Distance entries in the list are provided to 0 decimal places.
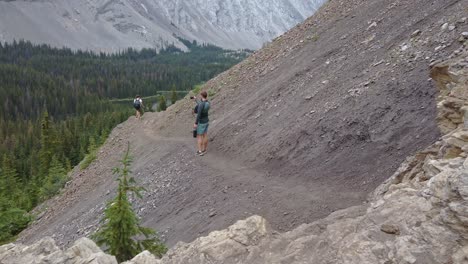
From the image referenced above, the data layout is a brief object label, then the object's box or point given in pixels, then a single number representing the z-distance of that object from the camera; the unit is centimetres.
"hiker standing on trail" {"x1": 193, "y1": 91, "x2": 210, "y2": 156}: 1650
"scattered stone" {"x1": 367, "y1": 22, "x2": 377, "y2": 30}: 1961
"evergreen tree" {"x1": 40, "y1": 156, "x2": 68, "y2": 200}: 3102
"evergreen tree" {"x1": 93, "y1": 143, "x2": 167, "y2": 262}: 1177
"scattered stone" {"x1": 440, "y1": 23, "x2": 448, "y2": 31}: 1419
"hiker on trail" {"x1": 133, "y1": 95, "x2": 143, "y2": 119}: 3238
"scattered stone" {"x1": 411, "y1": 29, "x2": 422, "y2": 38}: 1538
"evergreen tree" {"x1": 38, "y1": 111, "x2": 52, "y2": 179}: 6606
